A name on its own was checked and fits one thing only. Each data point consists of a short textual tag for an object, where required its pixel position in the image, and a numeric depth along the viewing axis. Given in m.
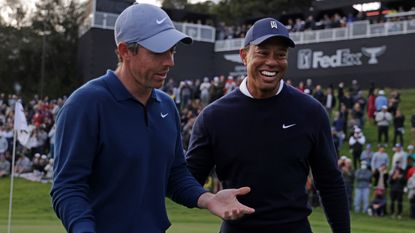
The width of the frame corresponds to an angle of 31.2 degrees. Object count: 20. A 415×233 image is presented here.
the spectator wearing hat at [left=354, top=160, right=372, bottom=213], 18.91
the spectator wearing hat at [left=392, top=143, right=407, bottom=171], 19.53
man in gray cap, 3.55
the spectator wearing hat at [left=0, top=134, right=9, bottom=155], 28.02
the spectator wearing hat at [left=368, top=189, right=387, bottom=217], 18.91
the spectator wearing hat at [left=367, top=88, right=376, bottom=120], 28.63
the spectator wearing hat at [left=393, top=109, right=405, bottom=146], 25.31
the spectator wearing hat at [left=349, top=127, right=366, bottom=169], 23.12
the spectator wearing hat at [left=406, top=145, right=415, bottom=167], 19.70
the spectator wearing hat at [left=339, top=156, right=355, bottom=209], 19.22
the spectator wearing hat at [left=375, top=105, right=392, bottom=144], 25.87
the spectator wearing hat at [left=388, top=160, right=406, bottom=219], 18.62
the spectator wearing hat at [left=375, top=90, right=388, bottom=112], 27.33
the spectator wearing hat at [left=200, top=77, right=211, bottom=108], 30.84
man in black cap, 4.81
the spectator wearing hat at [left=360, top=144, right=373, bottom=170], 21.02
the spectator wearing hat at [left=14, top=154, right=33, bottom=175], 28.61
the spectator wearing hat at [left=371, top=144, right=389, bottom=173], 20.23
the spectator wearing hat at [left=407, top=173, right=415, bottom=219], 18.14
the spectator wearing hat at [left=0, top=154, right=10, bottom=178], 28.28
